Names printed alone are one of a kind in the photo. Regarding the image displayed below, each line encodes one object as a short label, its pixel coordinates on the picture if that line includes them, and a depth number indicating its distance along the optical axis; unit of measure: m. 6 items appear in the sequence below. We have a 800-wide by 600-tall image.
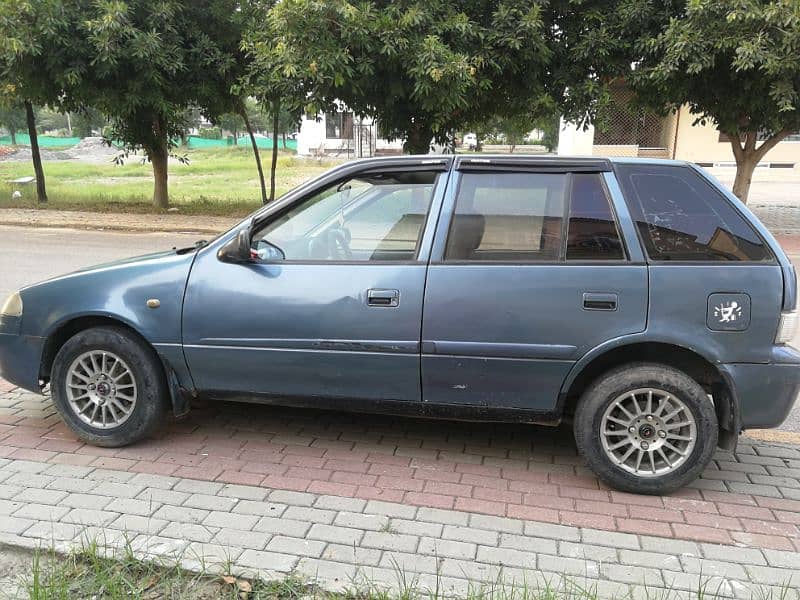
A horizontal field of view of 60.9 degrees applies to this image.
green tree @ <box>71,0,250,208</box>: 13.05
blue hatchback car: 3.45
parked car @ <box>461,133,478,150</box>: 43.41
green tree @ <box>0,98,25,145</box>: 53.69
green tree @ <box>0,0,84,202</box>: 12.98
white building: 47.06
